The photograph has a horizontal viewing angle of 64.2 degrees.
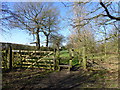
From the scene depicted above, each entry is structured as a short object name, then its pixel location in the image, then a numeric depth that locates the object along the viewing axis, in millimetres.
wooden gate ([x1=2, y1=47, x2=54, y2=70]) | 5125
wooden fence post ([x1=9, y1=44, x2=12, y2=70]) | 5232
